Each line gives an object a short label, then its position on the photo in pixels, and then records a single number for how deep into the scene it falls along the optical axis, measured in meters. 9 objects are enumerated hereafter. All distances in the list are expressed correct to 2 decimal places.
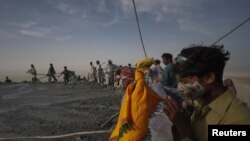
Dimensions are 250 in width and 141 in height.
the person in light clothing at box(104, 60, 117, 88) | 9.36
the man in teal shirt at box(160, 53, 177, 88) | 3.35
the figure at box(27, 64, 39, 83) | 13.31
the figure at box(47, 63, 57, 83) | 13.03
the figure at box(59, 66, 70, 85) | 12.28
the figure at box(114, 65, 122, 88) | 8.77
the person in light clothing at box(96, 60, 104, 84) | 10.59
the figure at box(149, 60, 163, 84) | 4.49
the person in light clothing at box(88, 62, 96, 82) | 10.99
